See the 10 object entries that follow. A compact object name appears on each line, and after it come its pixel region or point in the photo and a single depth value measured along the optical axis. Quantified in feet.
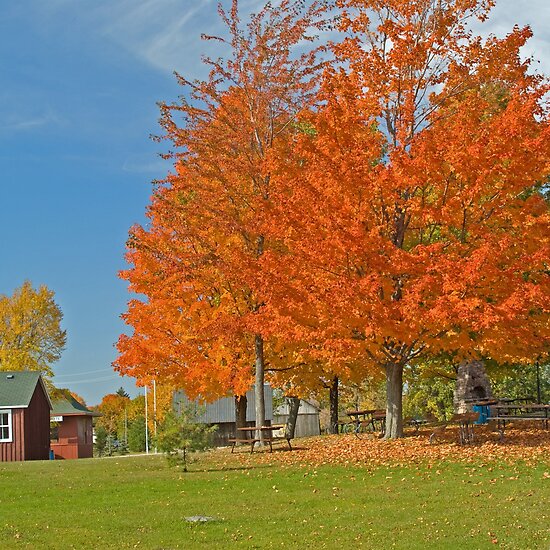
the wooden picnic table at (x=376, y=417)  81.88
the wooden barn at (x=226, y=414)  180.75
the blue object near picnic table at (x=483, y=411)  88.37
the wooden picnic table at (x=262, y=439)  72.86
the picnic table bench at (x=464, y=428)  63.79
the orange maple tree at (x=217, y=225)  82.64
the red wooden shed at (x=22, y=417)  114.32
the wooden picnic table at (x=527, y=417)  64.34
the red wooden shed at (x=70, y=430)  159.53
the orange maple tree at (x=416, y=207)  59.06
